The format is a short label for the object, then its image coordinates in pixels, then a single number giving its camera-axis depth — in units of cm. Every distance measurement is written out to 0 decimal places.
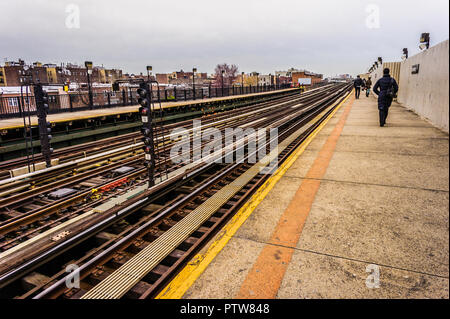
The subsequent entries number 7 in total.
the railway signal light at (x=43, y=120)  873
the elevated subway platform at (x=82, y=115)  1298
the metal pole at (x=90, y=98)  1917
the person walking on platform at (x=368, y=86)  2964
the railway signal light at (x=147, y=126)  609
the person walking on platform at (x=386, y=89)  1060
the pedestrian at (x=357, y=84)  2741
